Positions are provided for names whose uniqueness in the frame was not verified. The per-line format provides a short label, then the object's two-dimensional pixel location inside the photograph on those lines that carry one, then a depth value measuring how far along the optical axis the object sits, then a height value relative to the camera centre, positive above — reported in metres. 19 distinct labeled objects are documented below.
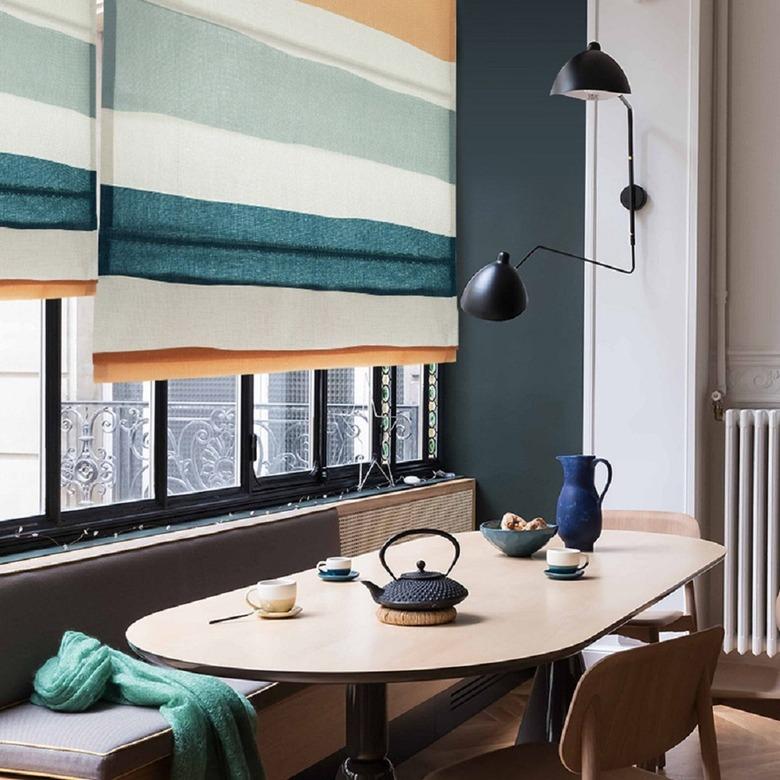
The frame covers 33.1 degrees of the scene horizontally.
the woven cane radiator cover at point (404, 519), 4.96 -0.63
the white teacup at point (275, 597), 2.93 -0.52
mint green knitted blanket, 3.08 -0.81
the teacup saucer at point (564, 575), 3.45 -0.55
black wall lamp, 3.96 +0.32
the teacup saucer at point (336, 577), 3.39 -0.55
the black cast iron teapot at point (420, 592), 2.85 -0.50
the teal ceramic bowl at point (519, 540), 3.76 -0.50
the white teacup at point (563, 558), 3.48 -0.51
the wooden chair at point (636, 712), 2.40 -0.66
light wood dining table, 2.50 -0.57
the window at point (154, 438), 3.81 -0.26
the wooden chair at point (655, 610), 4.52 -0.74
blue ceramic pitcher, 3.88 -0.41
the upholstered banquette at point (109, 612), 2.94 -0.67
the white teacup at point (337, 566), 3.41 -0.53
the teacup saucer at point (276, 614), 2.92 -0.56
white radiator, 5.30 -0.66
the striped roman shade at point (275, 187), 3.94 +0.63
